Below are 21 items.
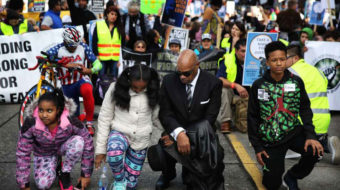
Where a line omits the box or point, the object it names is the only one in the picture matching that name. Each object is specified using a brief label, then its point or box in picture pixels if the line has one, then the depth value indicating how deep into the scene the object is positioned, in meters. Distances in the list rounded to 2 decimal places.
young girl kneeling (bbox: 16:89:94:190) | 3.91
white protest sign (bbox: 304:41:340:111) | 7.80
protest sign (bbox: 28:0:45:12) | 10.41
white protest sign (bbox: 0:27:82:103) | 8.34
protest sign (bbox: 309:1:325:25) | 11.27
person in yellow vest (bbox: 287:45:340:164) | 4.89
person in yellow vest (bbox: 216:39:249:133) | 6.42
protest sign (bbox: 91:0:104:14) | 10.42
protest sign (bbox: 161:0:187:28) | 8.41
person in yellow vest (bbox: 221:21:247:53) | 8.32
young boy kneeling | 4.05
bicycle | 5.66
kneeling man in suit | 3.80
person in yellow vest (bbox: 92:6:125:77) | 7.95
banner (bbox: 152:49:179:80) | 8.20
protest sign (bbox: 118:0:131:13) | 12.16
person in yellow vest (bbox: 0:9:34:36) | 8.34
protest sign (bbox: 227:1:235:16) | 14.84
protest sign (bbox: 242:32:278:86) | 6.49
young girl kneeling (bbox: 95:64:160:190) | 3.93
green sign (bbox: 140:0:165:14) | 10.93
